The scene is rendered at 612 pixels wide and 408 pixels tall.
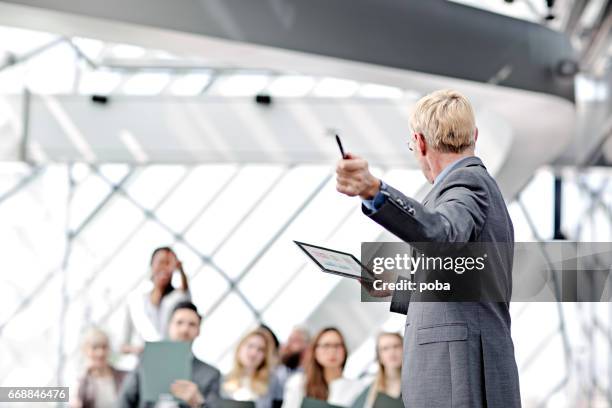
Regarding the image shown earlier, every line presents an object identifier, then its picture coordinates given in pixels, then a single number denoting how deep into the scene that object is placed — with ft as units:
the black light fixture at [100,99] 46.22
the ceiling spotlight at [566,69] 33.32
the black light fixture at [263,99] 45.21
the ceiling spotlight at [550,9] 32.24
